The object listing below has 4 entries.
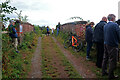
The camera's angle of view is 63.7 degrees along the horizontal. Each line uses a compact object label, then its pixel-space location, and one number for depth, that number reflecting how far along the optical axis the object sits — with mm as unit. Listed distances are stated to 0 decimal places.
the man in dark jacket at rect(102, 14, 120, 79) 3292
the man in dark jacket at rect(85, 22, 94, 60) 5308
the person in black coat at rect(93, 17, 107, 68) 4250
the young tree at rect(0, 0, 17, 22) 3221
